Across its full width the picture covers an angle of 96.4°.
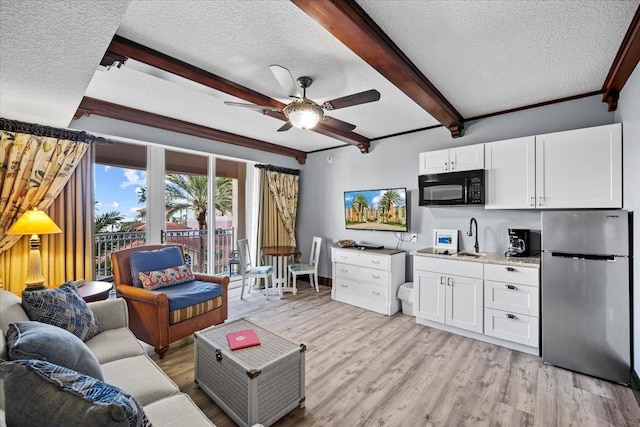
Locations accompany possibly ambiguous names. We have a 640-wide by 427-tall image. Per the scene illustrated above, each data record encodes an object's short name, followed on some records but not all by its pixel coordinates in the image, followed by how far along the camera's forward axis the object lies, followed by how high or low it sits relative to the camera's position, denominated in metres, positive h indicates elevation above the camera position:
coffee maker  3.08 -0.33
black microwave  3.29 +0.31
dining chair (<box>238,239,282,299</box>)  4.42 -0.88
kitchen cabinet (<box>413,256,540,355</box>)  2.75 -0.92
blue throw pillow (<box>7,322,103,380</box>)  1.18 -0.57
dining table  4.60 -0.80
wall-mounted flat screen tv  4.25 +0.07
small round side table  2.51 -0.69
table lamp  2.48 -0.13
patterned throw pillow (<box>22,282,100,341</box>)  1.77 -0.61
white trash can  3.78 -1.12
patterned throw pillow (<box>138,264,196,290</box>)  2.91 -0.66
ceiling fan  2.25 +0.93
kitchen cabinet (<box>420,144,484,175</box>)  3.32 +0.66
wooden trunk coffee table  1.74 -1.06
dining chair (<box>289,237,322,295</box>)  4.69 -0.89
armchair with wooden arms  2.59 -0.94
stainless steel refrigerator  2.28 -0.67
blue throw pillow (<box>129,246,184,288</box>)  2.96 -0.50
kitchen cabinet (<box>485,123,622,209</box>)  2.56 +0.42
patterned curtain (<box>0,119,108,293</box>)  2.64 +0.35
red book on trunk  1.98 -0.90
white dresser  3.89 -0.91
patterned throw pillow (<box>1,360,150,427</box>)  0.82 -0.55
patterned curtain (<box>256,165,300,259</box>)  5.02 -0.11
